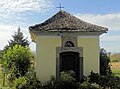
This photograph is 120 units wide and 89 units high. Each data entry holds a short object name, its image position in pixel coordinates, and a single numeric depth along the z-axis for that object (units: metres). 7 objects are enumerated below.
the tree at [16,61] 8.98
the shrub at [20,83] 6.64
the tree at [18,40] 16.26
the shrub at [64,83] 6.52
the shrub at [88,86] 6.36
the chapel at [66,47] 6.96
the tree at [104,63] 8.52
